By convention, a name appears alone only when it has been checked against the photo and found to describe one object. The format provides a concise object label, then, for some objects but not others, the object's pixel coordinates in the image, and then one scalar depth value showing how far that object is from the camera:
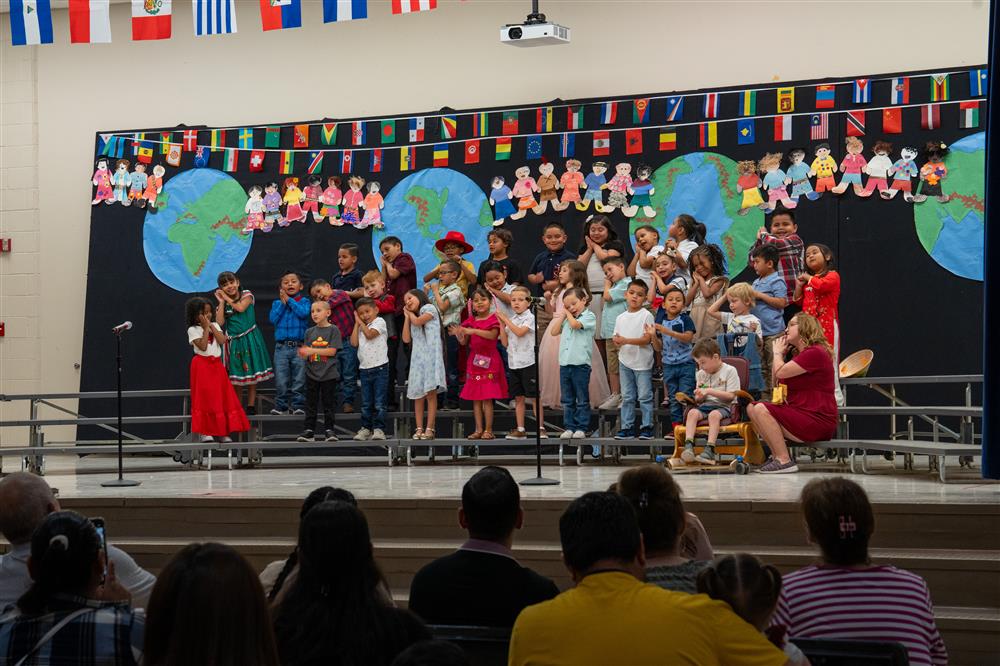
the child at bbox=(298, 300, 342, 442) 9.18
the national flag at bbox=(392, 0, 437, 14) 7.50
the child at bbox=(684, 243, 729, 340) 8.37
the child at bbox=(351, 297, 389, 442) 9.12
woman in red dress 7.43
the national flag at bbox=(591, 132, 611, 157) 10.42
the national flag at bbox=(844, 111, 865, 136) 9.56
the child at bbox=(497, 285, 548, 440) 8.82
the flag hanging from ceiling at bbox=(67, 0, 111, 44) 8.10
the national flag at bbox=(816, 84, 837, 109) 9.70
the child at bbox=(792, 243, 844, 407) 8.21
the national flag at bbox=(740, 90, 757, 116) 9.98
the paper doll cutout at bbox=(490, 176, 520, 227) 10.71
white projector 9.28
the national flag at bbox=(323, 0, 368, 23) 7.58
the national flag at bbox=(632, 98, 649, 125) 10.34
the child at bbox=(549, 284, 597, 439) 8.59
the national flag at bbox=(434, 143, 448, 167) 11.01
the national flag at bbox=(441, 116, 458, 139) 11.02
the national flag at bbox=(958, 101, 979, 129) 9.25
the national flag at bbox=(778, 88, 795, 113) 9.84
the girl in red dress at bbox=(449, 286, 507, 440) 8.80
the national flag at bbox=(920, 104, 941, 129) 9.36
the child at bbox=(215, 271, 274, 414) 9.89
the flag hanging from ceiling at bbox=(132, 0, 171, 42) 8.09
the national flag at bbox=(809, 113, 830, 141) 9.69
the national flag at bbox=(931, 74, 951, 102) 9.36
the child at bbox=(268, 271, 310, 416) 9.77
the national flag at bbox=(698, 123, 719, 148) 10.09
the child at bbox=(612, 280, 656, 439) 8.37
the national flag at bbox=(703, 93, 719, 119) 10.10
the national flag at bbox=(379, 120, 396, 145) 11.21
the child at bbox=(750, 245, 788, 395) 8.27
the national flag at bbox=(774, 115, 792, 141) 9.80
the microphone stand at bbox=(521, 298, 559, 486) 7.20
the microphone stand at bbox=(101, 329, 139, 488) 7.79
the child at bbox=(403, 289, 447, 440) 8.94
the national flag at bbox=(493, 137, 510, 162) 10.77
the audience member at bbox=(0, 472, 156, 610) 3.72
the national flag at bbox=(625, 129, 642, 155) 10.34
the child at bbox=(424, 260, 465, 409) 9.30
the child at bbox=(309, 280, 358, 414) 9.53
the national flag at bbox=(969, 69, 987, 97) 9.25
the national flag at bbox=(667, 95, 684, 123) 10.23
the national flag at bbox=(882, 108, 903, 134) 9.45
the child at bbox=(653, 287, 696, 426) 8.22
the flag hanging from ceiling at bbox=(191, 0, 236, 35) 8.05
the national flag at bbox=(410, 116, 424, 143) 11.13
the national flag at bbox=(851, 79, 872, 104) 9.57
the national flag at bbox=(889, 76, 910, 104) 9.47
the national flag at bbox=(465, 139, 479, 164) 10.89
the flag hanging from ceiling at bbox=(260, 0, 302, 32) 7.84
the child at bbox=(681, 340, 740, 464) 7.62
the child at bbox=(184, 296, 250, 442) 9.27
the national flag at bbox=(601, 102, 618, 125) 10.45
